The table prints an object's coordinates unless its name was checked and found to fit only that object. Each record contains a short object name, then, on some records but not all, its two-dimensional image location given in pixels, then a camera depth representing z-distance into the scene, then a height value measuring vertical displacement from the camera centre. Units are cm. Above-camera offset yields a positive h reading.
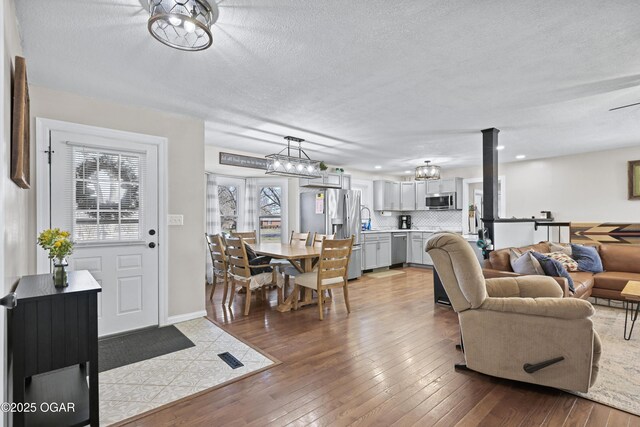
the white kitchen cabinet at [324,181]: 619 +68
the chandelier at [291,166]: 439 +72
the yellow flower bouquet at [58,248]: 166 -17
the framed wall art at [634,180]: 520 +56
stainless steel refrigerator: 590 -1
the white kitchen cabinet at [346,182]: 666 +71
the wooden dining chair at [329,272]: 363 -68
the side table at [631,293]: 271 -70
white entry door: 293 +1
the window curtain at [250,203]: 582 +23
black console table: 143 -62
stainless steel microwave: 718 +31
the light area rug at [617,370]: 199 -117
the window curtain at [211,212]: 526 +7
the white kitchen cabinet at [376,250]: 650 -76
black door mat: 261 -118
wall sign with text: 514 +93
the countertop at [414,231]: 704 -36
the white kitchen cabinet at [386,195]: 766 +49
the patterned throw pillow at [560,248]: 434 -47
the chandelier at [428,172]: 562 +76
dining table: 377 -48
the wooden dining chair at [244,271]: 376 -70
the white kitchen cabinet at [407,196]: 781 +47
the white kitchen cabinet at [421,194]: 763 +50
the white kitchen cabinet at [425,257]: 703 -94
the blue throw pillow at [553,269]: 320 -56
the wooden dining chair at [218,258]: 412 -57
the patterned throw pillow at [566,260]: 404 -60
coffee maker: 820 -18
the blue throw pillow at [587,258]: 413 -59
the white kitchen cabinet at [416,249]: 726 -79
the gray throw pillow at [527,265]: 325 -54
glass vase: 166 -31
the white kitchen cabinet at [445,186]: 716 +67
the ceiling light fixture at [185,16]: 158 +105
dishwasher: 717 -77
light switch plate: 350 -4
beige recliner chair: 200 -77
